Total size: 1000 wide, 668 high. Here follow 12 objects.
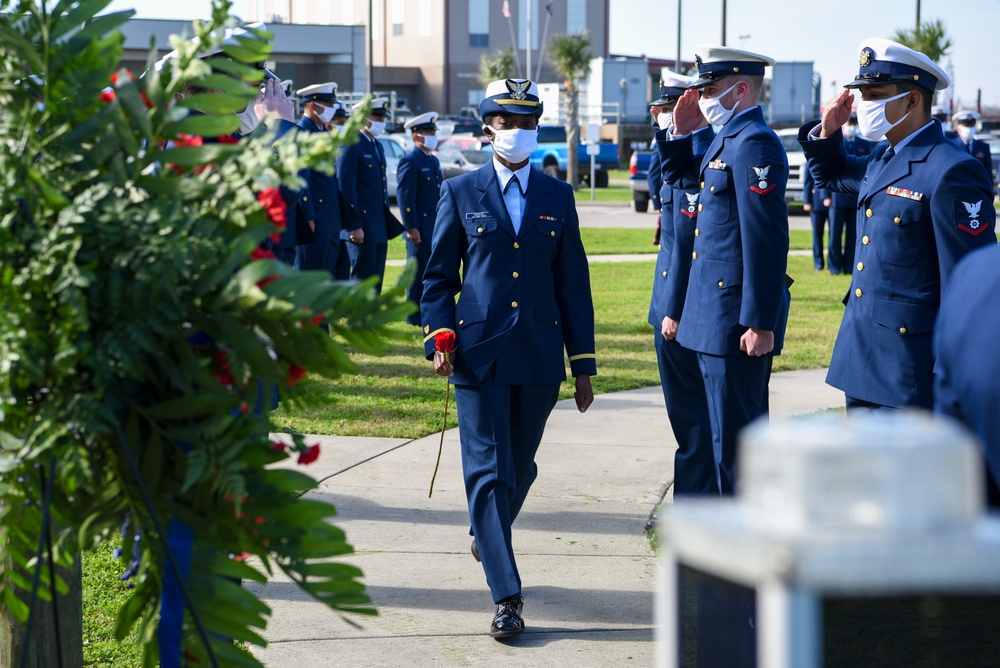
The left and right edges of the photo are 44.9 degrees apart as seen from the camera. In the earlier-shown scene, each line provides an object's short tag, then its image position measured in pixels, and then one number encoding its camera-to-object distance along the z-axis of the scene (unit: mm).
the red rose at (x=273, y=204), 2188
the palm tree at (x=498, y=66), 63688
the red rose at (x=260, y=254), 2254
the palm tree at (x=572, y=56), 50031
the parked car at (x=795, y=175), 27078
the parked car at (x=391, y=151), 28844
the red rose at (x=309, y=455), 2362
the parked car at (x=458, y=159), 31359
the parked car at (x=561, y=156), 36366
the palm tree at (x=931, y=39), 39562
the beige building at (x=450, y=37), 75750
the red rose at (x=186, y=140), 2311
